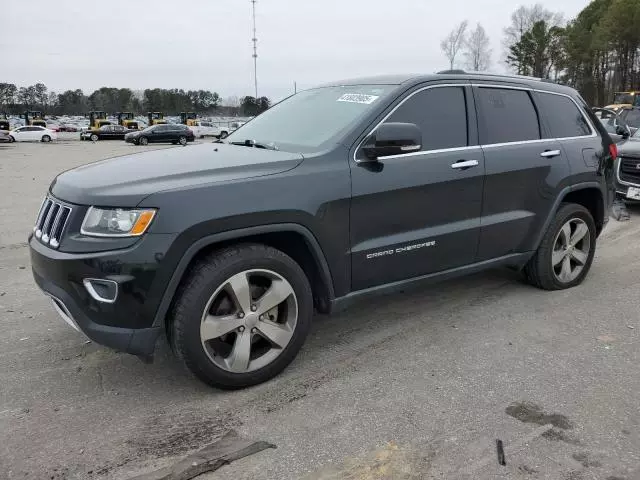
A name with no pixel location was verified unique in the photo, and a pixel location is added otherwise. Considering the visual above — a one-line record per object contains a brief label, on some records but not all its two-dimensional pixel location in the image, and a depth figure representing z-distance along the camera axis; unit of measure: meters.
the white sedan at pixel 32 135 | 41.85
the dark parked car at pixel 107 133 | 46.19
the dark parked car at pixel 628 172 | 8.75
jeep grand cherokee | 2.85
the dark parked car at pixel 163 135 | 38.31
